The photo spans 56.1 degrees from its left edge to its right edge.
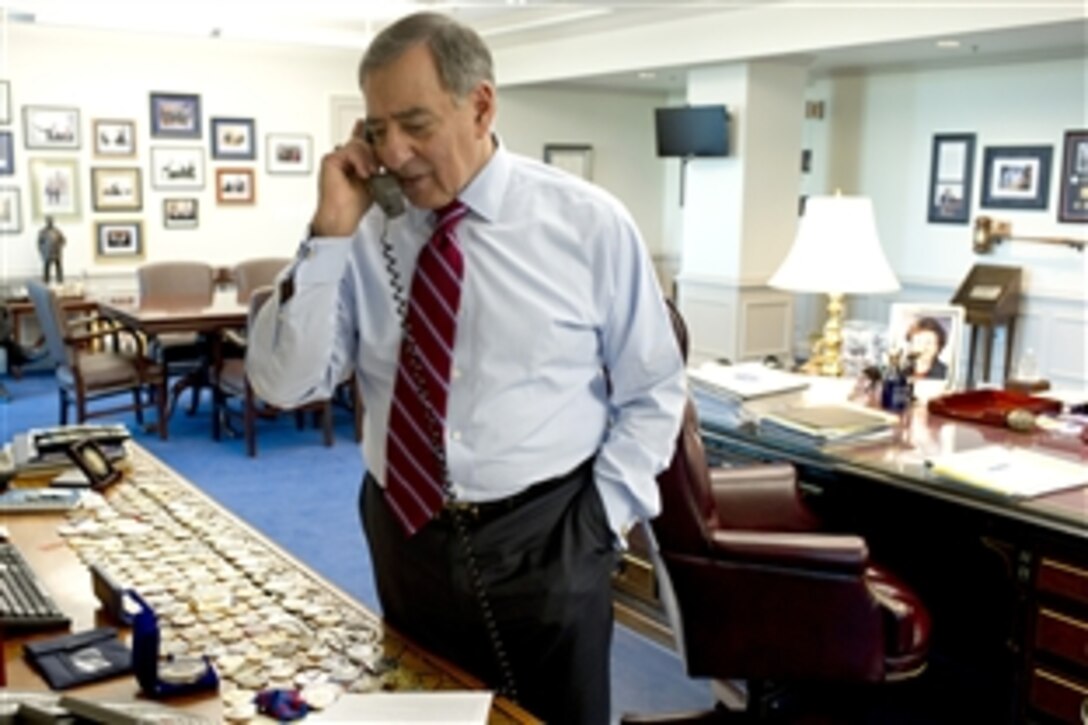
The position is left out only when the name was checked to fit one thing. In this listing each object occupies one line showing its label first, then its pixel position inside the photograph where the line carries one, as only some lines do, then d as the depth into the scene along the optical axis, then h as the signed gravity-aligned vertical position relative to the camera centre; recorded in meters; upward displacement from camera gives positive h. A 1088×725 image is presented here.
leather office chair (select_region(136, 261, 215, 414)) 6.17 -0.48
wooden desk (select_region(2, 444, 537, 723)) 1.33 -0.57
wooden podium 6.93 -0.40
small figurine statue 7.54 -0.17
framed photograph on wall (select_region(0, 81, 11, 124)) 7.60 +0.88
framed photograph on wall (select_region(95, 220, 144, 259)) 8.12 -0.13
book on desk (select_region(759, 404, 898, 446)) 2.62 -0.48
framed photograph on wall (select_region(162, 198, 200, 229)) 8.37 +0.10
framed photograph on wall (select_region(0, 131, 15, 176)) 7.66 +0.50
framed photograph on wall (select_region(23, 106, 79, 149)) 7.73 +0.72
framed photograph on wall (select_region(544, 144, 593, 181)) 9.78 +0.73
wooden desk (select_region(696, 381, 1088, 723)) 2.14 -0.71
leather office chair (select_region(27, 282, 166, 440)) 5.47 -0.78
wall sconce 7.21 +0.07
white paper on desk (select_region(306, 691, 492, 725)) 1.19 -0.57
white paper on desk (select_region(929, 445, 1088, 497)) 2.22 -0.51
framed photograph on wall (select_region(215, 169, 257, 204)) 8.58 +0.34
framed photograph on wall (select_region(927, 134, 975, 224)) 7.49 +0.47
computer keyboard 1.45 -0.56
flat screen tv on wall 7.00 +0.74
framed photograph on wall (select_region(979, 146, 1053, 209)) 6.98 +0.46
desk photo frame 3.25 -0.30
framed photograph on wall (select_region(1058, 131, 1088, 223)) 6.75 +0.44
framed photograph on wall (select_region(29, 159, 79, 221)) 7.81 +0.26
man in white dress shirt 1.44 -0.21
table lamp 3.29 -0.04
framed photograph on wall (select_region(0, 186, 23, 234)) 7.68 +0.07
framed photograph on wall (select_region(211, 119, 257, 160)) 8.52 +0.73
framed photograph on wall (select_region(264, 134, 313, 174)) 8.78 +0.63
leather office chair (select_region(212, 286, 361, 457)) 5.47 -0.99
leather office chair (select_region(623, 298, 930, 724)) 2.22 -0.80
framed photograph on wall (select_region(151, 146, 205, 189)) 8.29 +0.47
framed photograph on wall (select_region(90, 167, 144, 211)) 8.06 +0.27
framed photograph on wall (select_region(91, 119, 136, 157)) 8.02 +0.68
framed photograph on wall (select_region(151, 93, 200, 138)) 8.24 +0.88
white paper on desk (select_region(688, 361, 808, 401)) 2.93 -0.42
